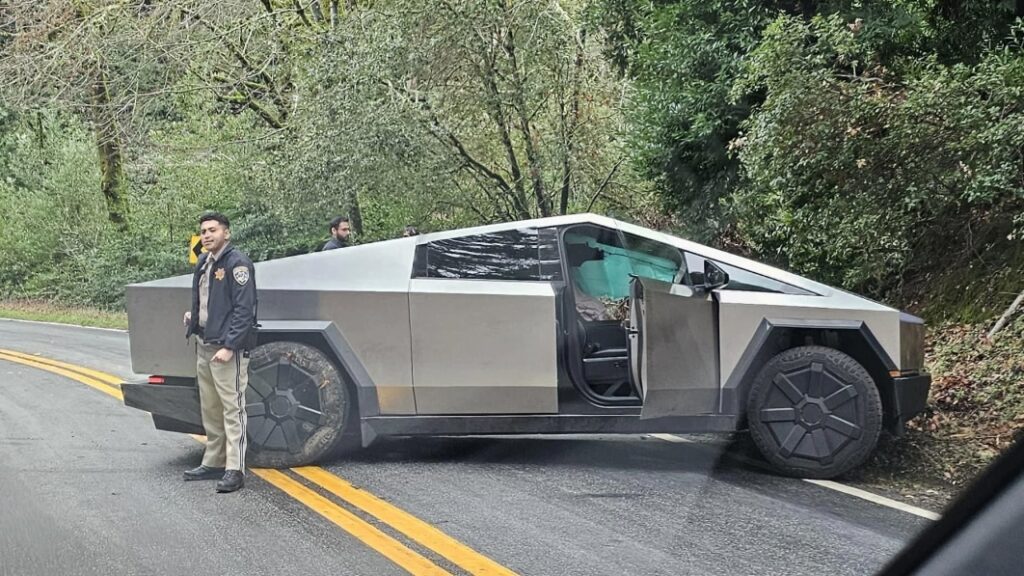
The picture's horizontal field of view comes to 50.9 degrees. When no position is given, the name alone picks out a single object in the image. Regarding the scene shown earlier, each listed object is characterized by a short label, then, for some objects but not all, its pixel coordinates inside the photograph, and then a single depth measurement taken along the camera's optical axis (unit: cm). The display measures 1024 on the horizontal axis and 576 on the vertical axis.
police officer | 655
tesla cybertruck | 657
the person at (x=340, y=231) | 1129
